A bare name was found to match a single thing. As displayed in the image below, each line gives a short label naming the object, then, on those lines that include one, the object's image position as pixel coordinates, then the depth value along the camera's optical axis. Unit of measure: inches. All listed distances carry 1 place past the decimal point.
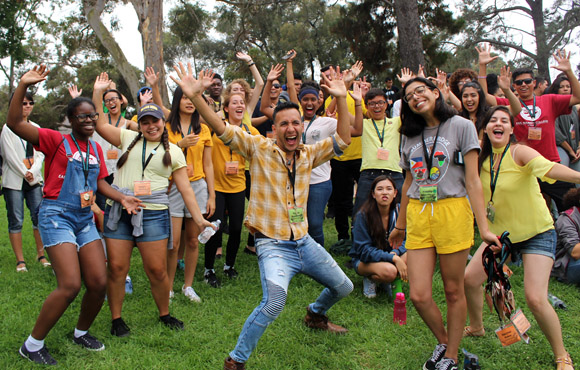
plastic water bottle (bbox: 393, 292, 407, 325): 181.9
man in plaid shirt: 142.9
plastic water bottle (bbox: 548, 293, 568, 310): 193.6
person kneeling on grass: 203.2
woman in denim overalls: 145.9
